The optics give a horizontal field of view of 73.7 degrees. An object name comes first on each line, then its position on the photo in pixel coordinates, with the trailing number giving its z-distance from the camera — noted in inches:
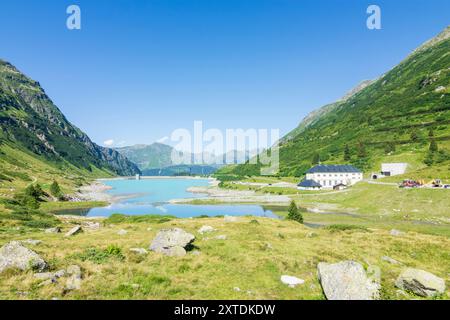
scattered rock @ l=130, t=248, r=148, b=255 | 939.3
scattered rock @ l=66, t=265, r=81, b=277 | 695.1
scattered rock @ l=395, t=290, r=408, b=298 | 673.0
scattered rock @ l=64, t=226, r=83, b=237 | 1438.2
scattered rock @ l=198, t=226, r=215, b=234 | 1503.2
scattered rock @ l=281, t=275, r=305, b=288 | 738.2
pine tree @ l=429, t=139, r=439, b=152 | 5994.1
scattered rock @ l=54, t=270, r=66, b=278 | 681.6
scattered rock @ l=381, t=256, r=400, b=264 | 1000.5
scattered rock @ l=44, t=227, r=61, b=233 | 1670.8
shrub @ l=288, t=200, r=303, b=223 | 2571.4
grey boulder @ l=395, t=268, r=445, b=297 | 655.8
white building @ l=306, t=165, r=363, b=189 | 6230.3
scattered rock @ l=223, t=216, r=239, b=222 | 2127.2
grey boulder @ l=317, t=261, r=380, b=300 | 600.9
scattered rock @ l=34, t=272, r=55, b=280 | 656.4
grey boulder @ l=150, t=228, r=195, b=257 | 960.1
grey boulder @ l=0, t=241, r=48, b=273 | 698.0
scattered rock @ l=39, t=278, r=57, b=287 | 622.5
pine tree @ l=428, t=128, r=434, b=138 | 7081.7
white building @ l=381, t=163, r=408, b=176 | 5871.1
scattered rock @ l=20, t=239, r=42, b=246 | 1111.9
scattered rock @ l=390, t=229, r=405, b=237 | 1625.9
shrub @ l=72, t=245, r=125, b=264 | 850.8
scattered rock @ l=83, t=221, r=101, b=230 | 2482.0
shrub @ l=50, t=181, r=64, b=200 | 5172.2
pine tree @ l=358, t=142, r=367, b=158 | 7632.9
